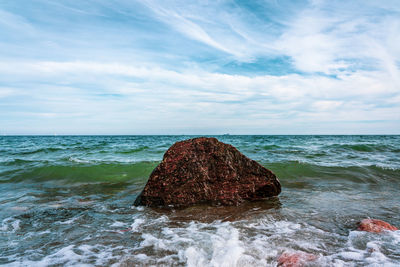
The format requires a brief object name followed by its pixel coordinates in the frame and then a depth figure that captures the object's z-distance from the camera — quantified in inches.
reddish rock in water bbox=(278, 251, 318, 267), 102.6
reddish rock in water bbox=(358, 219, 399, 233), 137.6
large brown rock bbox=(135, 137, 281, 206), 192.1
